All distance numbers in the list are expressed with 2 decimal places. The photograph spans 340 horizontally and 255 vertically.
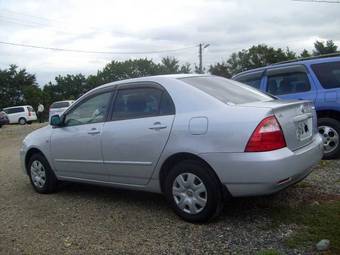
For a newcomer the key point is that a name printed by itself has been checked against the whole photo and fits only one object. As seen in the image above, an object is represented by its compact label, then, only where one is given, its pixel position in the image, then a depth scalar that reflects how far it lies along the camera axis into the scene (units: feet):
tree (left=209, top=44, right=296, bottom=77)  205.46
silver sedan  14.85
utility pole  176.04
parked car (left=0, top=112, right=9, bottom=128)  103.27
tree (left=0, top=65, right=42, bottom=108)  196.95
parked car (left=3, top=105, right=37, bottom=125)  120.67
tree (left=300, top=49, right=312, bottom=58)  196.13
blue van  25.89
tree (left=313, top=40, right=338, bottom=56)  193.30
